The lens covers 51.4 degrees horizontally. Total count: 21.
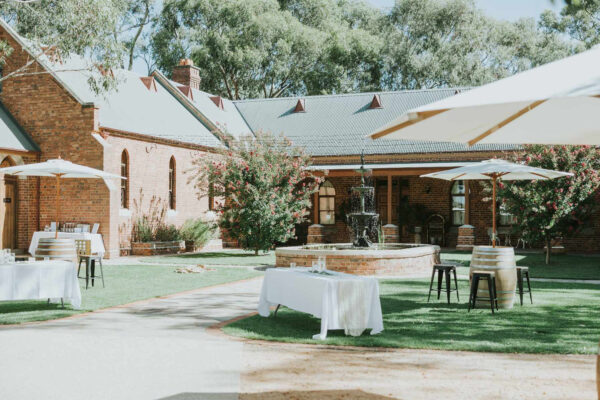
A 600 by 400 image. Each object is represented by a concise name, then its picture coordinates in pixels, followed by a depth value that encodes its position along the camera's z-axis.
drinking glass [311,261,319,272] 8.38
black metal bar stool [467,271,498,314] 9.23
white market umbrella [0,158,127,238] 12.83
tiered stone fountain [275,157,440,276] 14.12
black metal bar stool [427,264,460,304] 10.10
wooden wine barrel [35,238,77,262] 10.96
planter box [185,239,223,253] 22.69
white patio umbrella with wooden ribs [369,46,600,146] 3.48
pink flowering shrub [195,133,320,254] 19.73
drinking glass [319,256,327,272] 8.35
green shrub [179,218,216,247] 22.55
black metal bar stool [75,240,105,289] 11.91
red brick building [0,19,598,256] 19.72
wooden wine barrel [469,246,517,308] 9.65
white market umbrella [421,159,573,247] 10.79
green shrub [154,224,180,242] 21.52
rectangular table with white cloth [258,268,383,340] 7.43
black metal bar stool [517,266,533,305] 10.05
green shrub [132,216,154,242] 20.84
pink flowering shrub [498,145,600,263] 17.36
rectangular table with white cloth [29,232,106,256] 17.38
